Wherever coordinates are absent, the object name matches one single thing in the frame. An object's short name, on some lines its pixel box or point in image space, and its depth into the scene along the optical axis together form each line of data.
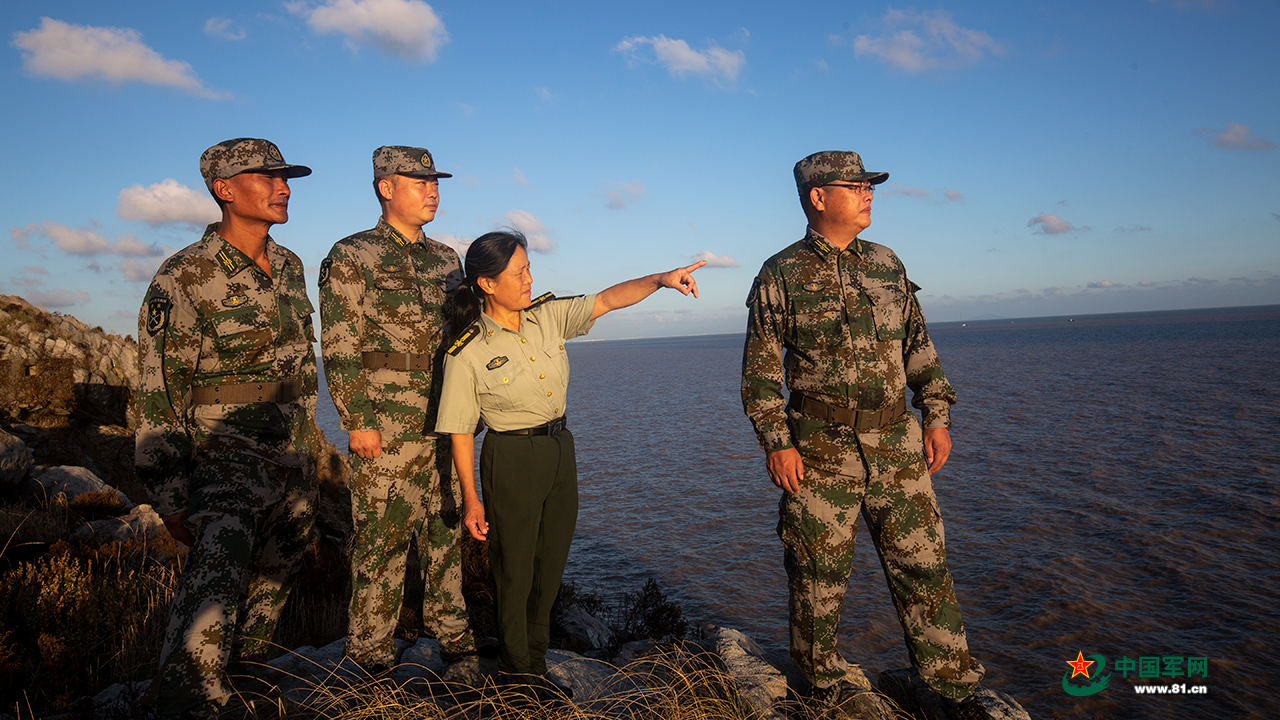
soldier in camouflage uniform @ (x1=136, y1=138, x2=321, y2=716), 3.20
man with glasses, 3.73
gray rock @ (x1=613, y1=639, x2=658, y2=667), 5.11
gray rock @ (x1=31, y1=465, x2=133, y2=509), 7.78
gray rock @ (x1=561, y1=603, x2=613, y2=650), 5.58
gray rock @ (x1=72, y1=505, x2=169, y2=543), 6.61
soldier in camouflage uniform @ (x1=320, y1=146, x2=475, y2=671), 4.15
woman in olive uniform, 3.47
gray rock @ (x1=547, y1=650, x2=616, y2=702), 4.08
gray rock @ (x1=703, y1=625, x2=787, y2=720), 3.96
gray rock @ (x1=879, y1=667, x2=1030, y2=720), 3.74
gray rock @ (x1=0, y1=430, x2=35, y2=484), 7.54
